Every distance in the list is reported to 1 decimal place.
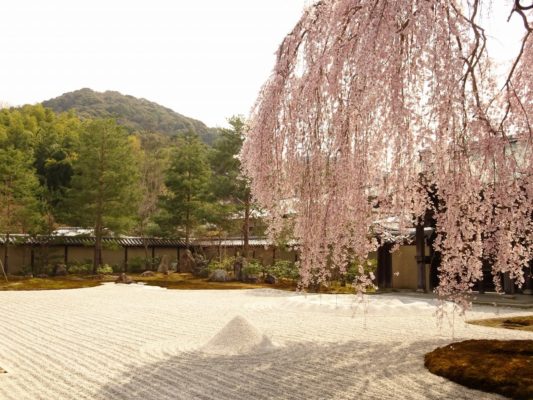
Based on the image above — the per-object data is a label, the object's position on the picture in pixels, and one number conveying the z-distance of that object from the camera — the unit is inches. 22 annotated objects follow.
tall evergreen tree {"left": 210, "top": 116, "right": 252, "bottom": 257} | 1029.8
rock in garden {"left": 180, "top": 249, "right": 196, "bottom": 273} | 1108.4
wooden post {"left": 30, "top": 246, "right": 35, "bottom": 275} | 1043.3
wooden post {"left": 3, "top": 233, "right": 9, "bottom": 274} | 989.8
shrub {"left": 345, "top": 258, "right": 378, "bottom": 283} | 789.2
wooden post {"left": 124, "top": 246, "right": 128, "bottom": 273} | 1153.1
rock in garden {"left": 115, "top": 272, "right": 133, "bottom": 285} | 903.1
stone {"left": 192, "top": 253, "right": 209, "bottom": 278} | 1052.5
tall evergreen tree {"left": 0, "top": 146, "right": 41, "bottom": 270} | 956.0
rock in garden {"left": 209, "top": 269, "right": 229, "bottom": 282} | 961.5
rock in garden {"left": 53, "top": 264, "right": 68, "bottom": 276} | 1035.9
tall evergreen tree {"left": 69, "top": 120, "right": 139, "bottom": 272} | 1006.4
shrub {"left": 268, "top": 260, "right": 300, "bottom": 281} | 924.8
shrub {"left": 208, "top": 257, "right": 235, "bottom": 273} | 1041.2
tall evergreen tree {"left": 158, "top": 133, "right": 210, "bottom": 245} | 1107.9
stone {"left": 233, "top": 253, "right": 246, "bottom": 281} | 968.9
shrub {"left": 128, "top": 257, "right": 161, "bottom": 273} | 1153.8
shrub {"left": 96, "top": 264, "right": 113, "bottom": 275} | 1045.2
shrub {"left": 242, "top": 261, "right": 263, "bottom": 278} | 956.0
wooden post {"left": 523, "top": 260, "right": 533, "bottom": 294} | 614.1
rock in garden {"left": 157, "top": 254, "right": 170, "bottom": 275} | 1132.2
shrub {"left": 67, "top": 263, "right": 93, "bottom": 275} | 1073.9
